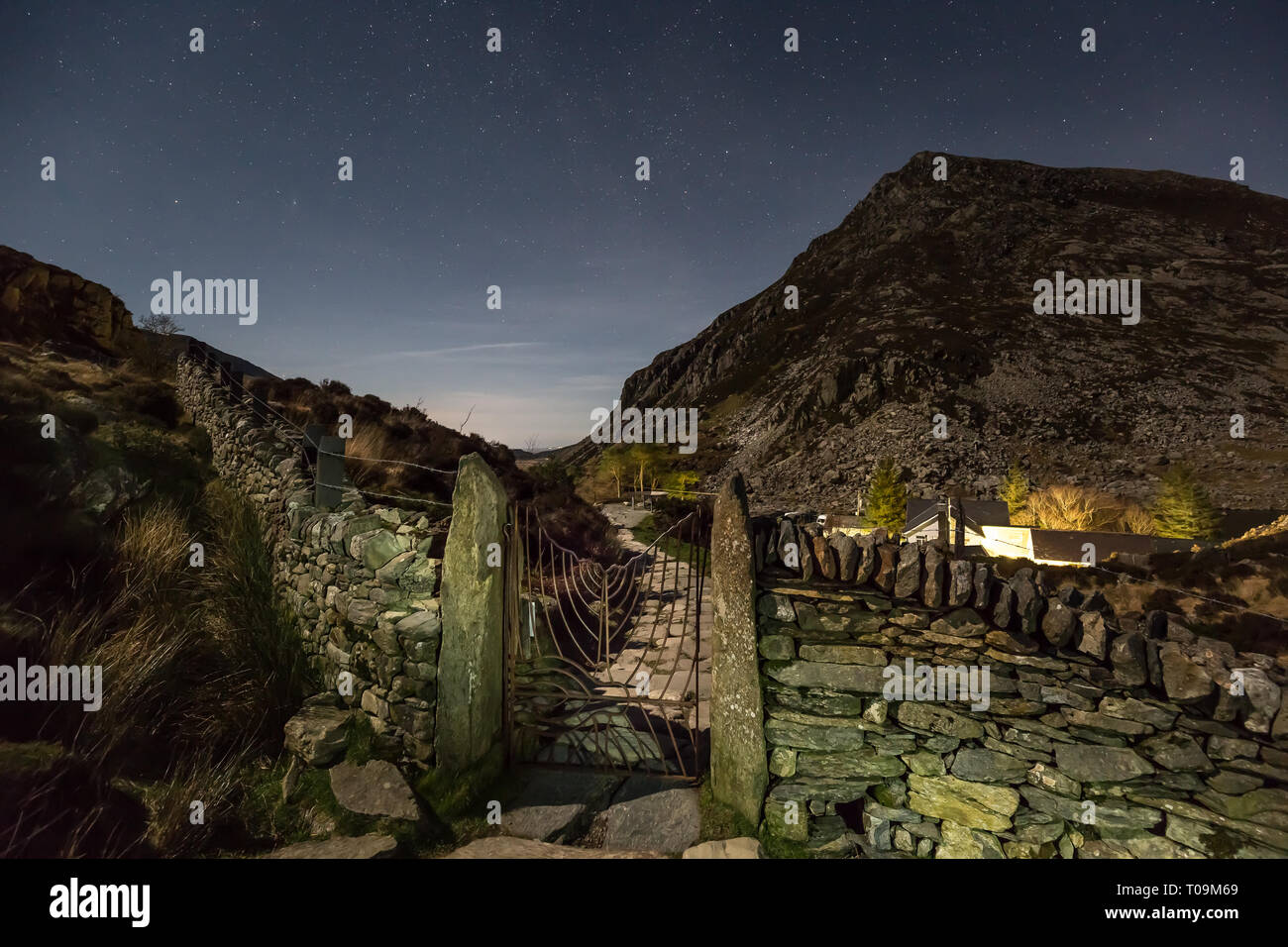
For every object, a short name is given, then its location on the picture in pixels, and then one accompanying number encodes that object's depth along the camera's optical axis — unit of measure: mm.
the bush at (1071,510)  40344
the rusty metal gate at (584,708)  4770
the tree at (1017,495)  42688
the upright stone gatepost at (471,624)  4414
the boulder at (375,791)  3957
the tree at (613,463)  64562
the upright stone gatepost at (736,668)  3859
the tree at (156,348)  18203
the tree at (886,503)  49344
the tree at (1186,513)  39156
